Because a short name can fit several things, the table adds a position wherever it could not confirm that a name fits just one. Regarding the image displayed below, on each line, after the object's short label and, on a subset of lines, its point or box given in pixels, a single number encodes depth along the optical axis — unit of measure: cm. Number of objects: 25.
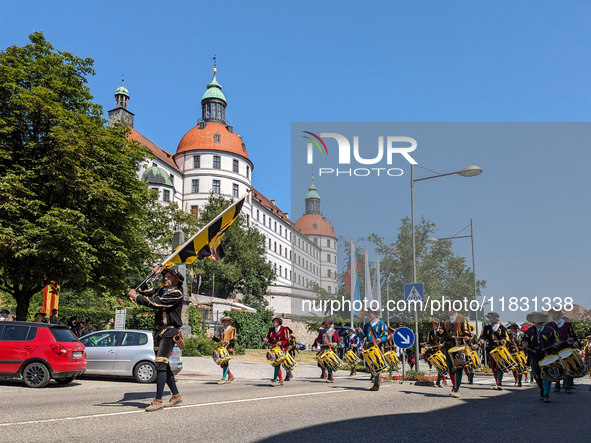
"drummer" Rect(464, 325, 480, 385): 1185
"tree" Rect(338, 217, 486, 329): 5875
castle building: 7562
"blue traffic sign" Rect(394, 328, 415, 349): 1467
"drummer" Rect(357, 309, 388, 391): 1223
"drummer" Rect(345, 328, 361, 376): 2163
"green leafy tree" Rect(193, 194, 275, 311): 5725
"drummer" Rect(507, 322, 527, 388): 1403
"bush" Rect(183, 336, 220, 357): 2558
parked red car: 1245
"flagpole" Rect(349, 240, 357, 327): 2698
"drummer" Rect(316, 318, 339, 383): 1563
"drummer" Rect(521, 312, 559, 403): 1131
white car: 1465
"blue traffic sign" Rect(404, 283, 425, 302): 1675
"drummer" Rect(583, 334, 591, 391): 1802
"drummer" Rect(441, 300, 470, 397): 1116
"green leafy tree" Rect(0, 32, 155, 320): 1775
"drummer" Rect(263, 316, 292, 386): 1392
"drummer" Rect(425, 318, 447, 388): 1233
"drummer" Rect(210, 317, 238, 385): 1429
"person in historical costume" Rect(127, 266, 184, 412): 773
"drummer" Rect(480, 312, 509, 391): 1327
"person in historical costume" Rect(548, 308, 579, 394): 1174
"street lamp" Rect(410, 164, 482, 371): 1852
